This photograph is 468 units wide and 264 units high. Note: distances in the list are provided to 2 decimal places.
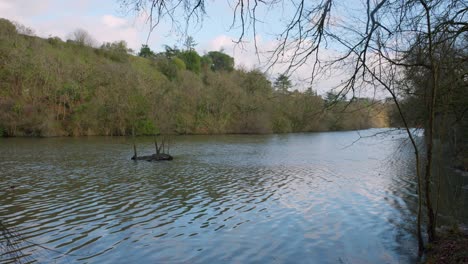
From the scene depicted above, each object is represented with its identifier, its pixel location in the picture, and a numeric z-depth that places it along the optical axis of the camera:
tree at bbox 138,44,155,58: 82.31
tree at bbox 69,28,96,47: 69.06
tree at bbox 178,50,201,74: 79.00
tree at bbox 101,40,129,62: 70.69
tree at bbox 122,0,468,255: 4.02
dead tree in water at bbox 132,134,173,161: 22.66
